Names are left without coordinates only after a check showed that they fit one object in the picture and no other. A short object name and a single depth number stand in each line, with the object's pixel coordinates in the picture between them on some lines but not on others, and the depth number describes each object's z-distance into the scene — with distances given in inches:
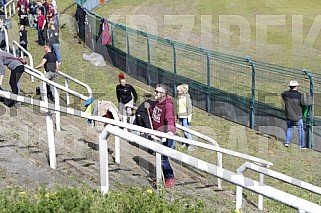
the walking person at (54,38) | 697.0
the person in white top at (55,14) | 772.6
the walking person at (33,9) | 849.9
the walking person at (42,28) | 784.9
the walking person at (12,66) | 434.9
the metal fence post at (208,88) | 647.1
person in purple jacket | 318.7
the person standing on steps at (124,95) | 481.1
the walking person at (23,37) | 722.2
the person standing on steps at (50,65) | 514.6
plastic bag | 800.3
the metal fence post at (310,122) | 540.4
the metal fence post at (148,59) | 734.6
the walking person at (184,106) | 506.6
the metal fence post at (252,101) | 594.8
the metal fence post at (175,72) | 690.2
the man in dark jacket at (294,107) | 538.6
